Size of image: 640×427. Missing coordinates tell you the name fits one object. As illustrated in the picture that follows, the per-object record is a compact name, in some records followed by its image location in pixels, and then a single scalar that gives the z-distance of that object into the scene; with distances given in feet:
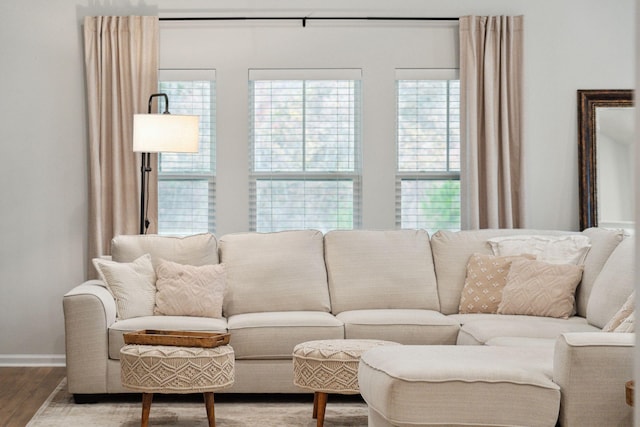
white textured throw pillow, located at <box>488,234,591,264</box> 16.46
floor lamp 17.22
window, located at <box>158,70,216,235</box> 19.47
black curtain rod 19.30
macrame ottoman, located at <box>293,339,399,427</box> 12.64
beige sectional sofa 14.84
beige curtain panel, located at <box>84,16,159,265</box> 18.89
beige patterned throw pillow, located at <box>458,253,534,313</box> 16.30
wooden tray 12.82
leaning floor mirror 19.31
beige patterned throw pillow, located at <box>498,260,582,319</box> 15.64
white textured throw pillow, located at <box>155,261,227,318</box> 15.85
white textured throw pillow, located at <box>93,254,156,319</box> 15.58
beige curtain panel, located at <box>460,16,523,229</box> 18.94
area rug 13.88
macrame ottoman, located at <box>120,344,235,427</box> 12.83
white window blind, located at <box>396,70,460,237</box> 19.57
